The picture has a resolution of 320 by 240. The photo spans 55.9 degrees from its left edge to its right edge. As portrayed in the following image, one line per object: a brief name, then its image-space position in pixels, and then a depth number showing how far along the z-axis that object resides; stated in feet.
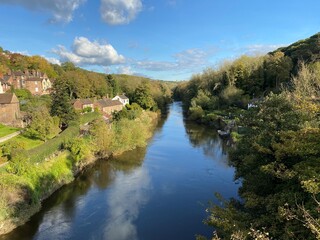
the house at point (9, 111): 146.00
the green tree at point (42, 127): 118.11
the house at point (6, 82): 219.57
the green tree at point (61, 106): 140.05
